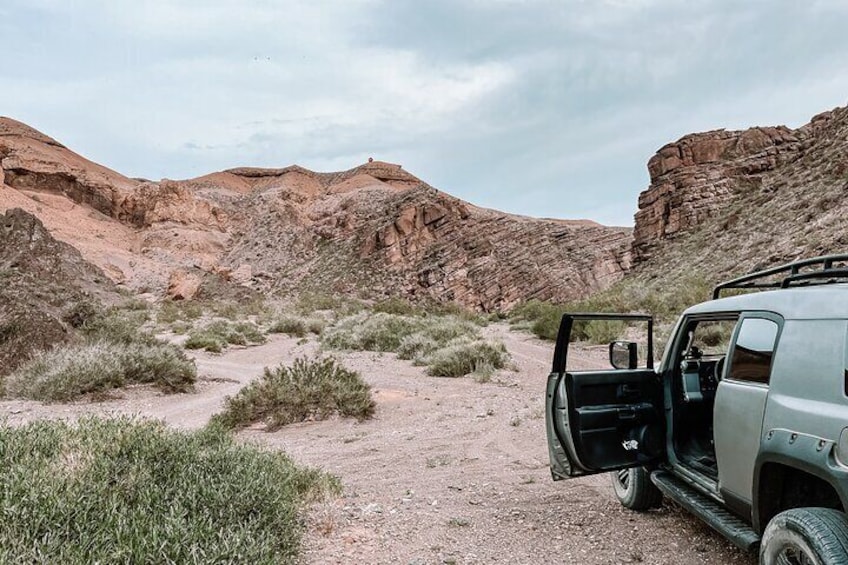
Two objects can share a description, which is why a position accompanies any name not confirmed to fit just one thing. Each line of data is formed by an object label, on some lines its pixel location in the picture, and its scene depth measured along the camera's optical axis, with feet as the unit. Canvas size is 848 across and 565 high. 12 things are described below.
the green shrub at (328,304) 118.16
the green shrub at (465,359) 42.01
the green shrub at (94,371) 31.60
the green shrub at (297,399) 27.20
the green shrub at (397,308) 119.85
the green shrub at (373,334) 59.57
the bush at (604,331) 57.13
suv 7.95
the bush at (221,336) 57.82
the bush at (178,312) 88.86
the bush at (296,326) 80.94
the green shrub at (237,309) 101.13
